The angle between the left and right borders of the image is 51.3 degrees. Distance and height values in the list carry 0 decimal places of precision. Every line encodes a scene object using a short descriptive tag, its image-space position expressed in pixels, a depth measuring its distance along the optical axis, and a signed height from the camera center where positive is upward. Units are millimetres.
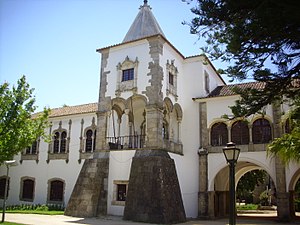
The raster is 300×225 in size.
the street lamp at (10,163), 14320 +335
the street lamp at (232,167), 7311 +197
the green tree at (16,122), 14703 +2354
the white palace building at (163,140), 15836 +2017
